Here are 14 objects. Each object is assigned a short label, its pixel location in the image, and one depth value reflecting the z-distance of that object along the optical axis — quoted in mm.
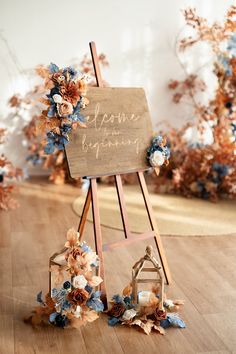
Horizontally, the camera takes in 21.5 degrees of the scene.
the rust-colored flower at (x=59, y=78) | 2863
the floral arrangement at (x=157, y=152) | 3176
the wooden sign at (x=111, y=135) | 3029
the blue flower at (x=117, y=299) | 2997
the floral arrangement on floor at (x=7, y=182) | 4793
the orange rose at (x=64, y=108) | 2869
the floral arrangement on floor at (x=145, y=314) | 2873
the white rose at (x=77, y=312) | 2809
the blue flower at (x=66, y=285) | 2816
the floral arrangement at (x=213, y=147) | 5059
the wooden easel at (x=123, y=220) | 3045
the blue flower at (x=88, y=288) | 2850
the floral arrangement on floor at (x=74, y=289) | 2787
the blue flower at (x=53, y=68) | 2881
